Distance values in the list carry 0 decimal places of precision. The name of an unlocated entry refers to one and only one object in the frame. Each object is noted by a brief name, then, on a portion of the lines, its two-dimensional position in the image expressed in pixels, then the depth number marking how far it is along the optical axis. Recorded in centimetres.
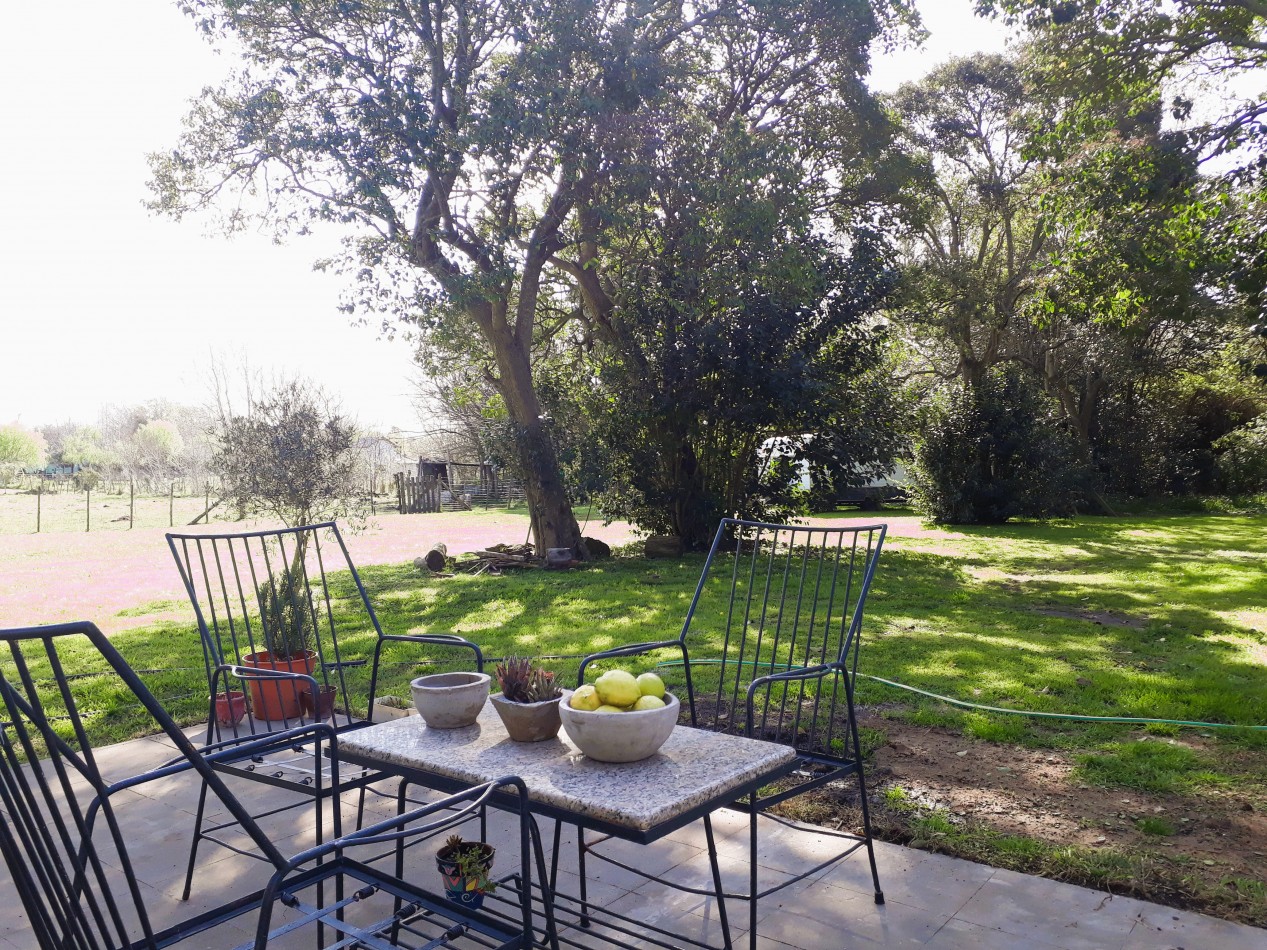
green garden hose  406
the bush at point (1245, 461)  1620
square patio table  155
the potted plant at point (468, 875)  180
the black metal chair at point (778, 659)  234
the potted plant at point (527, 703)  191
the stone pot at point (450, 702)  203
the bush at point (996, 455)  1377
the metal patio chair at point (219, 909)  114
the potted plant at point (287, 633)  395
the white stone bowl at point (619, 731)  171
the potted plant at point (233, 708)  400
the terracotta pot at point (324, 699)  344
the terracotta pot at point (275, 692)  390
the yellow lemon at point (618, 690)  175
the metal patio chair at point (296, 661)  247
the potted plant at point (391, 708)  437
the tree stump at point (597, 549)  1141
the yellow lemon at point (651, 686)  183
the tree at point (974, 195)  1552
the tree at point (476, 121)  879
